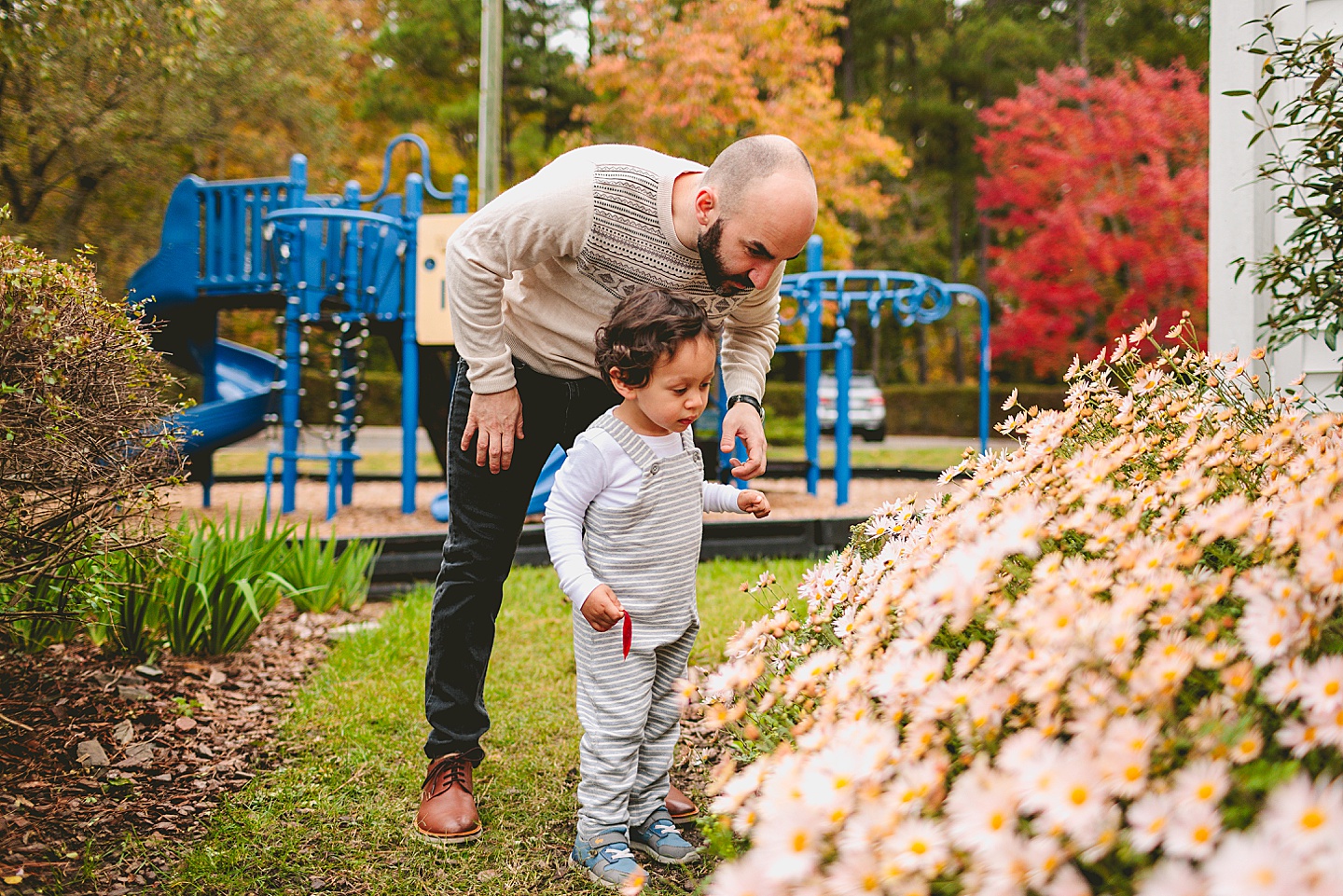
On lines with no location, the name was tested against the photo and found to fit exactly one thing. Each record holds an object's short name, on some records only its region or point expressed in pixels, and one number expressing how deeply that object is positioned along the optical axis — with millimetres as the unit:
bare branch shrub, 2195
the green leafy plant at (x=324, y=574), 4215
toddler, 2023
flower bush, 853
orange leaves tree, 13258
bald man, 1992
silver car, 19312
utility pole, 11305
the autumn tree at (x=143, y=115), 11430
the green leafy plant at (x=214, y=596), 3355
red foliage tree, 15000
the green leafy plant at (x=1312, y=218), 2627
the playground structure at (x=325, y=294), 6527
